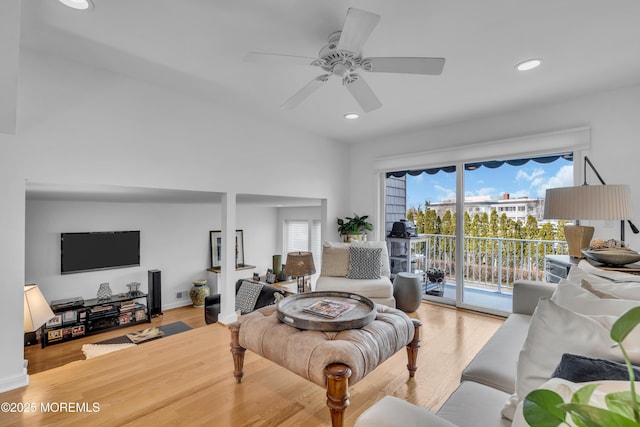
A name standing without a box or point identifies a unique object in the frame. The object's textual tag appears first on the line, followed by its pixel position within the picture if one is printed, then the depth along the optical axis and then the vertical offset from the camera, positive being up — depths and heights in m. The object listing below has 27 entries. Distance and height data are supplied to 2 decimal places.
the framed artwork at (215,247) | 6.44 -0.67
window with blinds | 6.98 -0.51
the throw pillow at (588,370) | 0.85 -0.47
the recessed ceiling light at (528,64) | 2.39 +1.23
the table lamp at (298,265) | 3.07 -0.51
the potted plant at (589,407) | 0.34 -0.23
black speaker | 5.45 -1.40
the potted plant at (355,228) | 4.78 -0.21
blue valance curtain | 3.43 +0.66
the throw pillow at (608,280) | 1.53 -0.38
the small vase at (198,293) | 5.96 -1.55
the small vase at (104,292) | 4.91 -1.26
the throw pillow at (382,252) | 3.96 -0.49
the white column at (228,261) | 3.49 -0.53
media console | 4.34 -1.56
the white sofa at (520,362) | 0.98 -0.62
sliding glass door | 3.71 -0.17
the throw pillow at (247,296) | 3.73 -1.04
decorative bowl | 1.96 -0.29
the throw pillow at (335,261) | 3.87 -0.60
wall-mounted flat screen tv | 4.71 -0.56
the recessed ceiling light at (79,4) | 1.73 +1.27
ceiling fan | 1.58 +1.00
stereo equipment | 4.43 -1.32
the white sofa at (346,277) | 3.53 -0.80
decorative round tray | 1.93 -0.70
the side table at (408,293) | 3.77 -0.99
